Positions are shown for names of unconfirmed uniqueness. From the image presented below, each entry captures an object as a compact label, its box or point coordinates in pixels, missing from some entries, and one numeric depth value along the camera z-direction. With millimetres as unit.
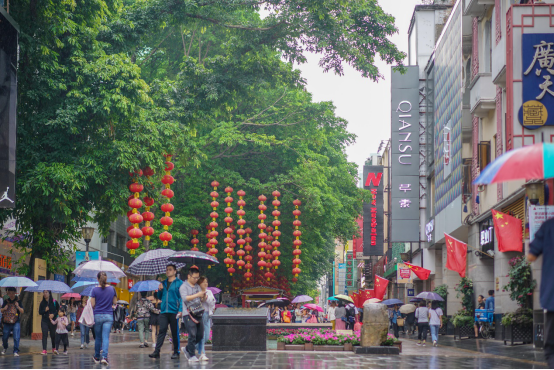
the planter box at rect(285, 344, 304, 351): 19781
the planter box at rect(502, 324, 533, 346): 20750
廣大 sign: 20531
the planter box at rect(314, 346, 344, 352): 19328
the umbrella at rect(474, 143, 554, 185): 9617
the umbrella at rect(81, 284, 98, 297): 25141
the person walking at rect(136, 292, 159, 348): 21625
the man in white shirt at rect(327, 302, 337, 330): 32269
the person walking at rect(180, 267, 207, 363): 13474
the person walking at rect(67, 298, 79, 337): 31281
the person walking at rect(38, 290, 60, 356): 18281
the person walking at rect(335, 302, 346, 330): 30938
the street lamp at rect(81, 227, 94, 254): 26000
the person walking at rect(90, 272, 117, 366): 13711
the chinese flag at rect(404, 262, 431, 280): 33000
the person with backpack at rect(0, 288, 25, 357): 17719
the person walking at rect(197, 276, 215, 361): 16491
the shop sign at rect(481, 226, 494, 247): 25312
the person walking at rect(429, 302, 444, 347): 24531
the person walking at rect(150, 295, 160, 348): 21206
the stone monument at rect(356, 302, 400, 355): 17188
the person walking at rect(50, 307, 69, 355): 18391
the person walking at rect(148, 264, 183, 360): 14617
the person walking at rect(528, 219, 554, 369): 8031
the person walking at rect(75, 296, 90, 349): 21156
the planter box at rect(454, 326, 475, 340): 27516
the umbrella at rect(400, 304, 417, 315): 31931
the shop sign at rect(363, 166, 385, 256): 56969
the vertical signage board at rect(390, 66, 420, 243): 39281
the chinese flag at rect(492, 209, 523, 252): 21578
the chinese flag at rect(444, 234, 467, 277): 25922
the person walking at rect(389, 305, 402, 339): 30523
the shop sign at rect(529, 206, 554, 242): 17688
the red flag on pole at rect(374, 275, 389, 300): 41406
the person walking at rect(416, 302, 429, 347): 25892
